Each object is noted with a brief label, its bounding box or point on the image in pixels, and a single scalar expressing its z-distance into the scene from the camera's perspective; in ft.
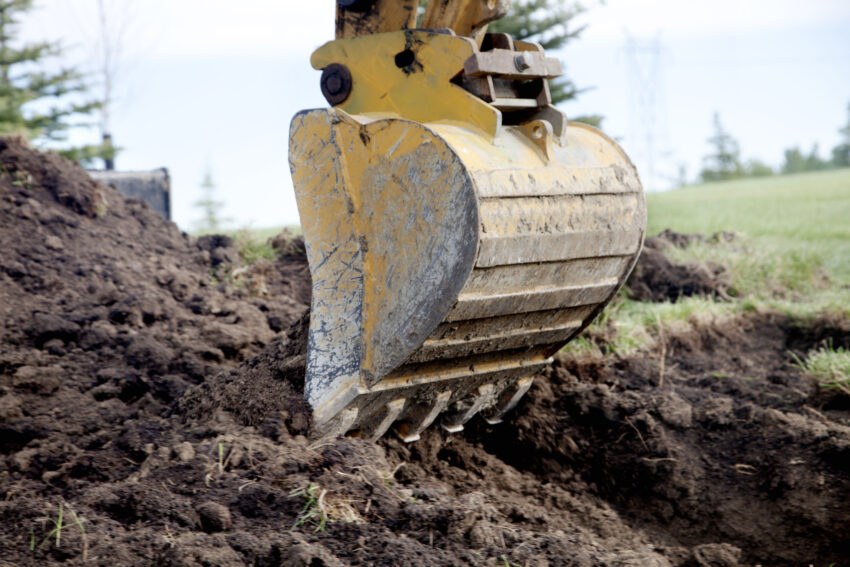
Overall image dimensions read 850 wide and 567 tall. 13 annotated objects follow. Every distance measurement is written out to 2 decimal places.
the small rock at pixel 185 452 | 20.12
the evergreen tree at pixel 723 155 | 327.88
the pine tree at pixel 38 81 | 114.01
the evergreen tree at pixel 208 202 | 220.84
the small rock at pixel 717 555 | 21.91
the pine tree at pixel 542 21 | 76.74
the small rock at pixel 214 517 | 17.76
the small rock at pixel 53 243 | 35.32
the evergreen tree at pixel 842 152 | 314.96
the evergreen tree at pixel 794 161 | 338.95
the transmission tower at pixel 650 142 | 229.70
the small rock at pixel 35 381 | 25.43
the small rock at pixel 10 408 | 23.86
